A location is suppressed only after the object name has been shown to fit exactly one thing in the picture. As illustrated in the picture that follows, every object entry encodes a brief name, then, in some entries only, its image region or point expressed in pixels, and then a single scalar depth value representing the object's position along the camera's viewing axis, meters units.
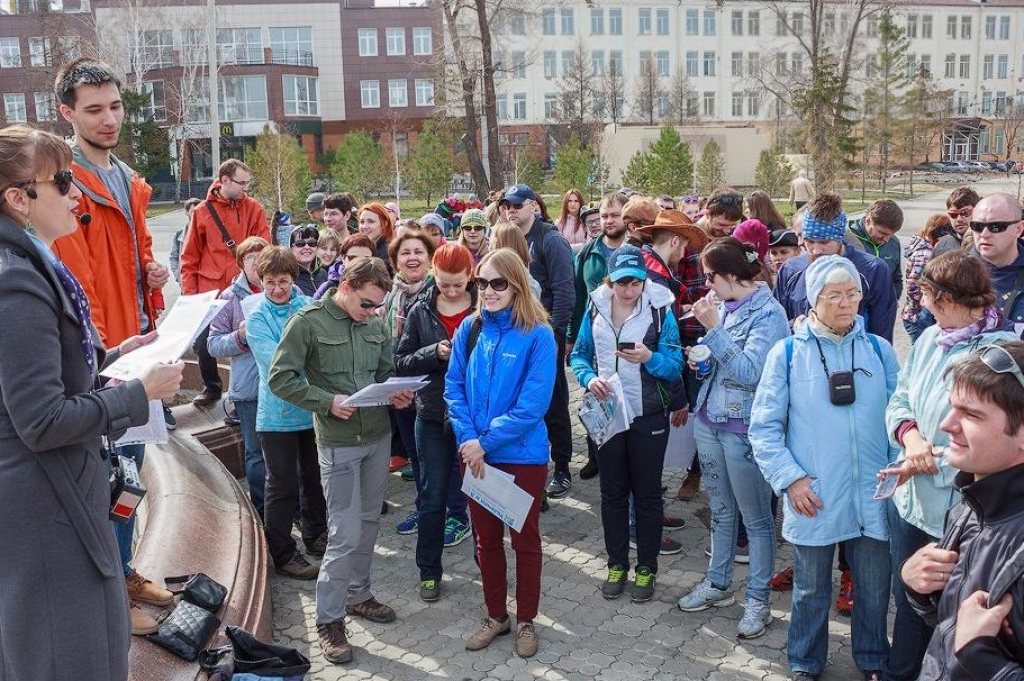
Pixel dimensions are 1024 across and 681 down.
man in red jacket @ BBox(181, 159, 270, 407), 8.05
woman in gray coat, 2.64
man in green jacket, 5.01
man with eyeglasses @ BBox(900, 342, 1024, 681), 2.43
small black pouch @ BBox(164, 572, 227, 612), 4.44
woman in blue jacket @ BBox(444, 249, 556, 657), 4.86
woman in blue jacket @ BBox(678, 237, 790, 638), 5.00
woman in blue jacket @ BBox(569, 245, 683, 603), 5.34
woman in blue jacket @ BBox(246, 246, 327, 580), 5.75
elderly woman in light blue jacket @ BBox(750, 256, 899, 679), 4.27
